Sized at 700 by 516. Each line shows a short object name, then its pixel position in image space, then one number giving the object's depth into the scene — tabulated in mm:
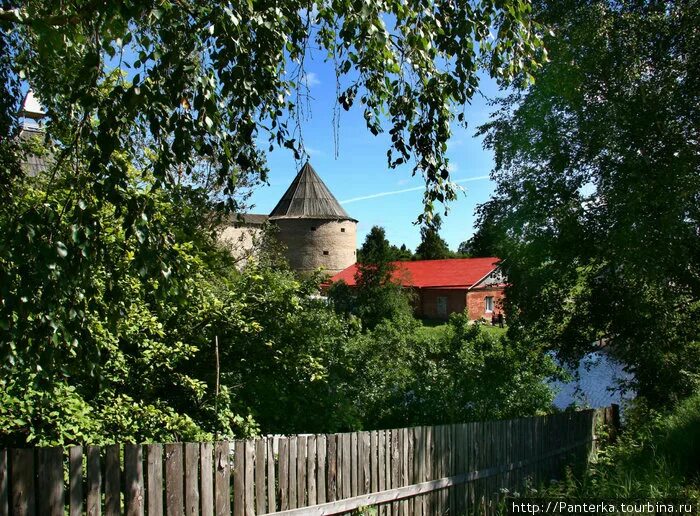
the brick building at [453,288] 47062
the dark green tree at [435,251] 77625
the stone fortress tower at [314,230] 62281
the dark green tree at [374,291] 34312
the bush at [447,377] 9664
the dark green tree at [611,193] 8297
